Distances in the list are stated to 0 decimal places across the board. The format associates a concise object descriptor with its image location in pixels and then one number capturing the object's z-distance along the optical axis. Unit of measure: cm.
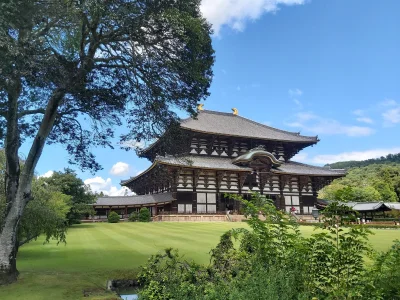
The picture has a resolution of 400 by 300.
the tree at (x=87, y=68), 740
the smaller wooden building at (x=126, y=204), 3828
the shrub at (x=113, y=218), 3597
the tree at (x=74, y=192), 3095
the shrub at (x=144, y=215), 3519
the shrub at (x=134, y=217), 3599
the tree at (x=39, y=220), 1143
